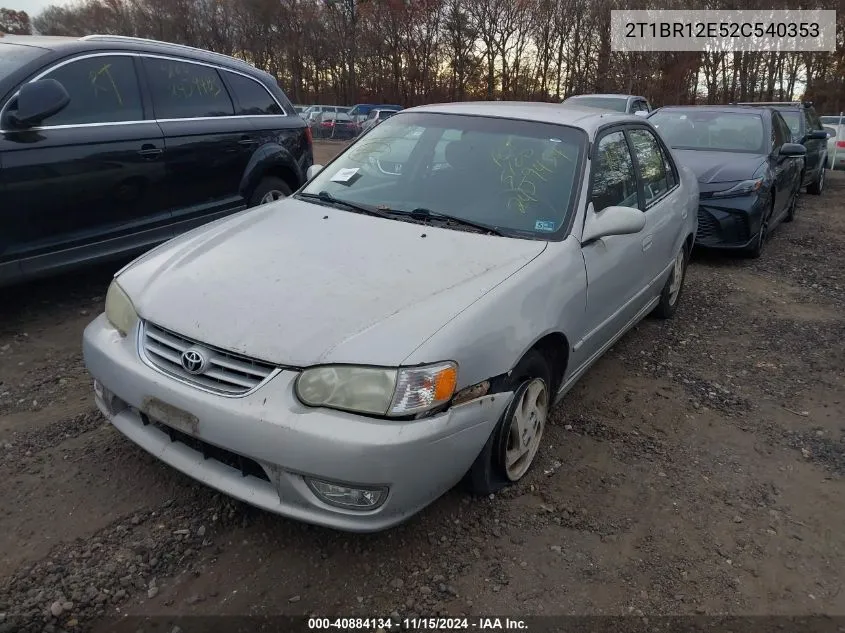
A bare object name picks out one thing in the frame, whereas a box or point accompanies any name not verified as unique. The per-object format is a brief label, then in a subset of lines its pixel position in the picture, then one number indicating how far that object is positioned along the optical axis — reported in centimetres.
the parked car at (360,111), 2841
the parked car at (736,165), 662
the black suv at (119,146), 390
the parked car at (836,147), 1534
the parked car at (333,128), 2617
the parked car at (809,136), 1023
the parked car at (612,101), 1508
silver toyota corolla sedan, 214
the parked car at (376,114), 2193
